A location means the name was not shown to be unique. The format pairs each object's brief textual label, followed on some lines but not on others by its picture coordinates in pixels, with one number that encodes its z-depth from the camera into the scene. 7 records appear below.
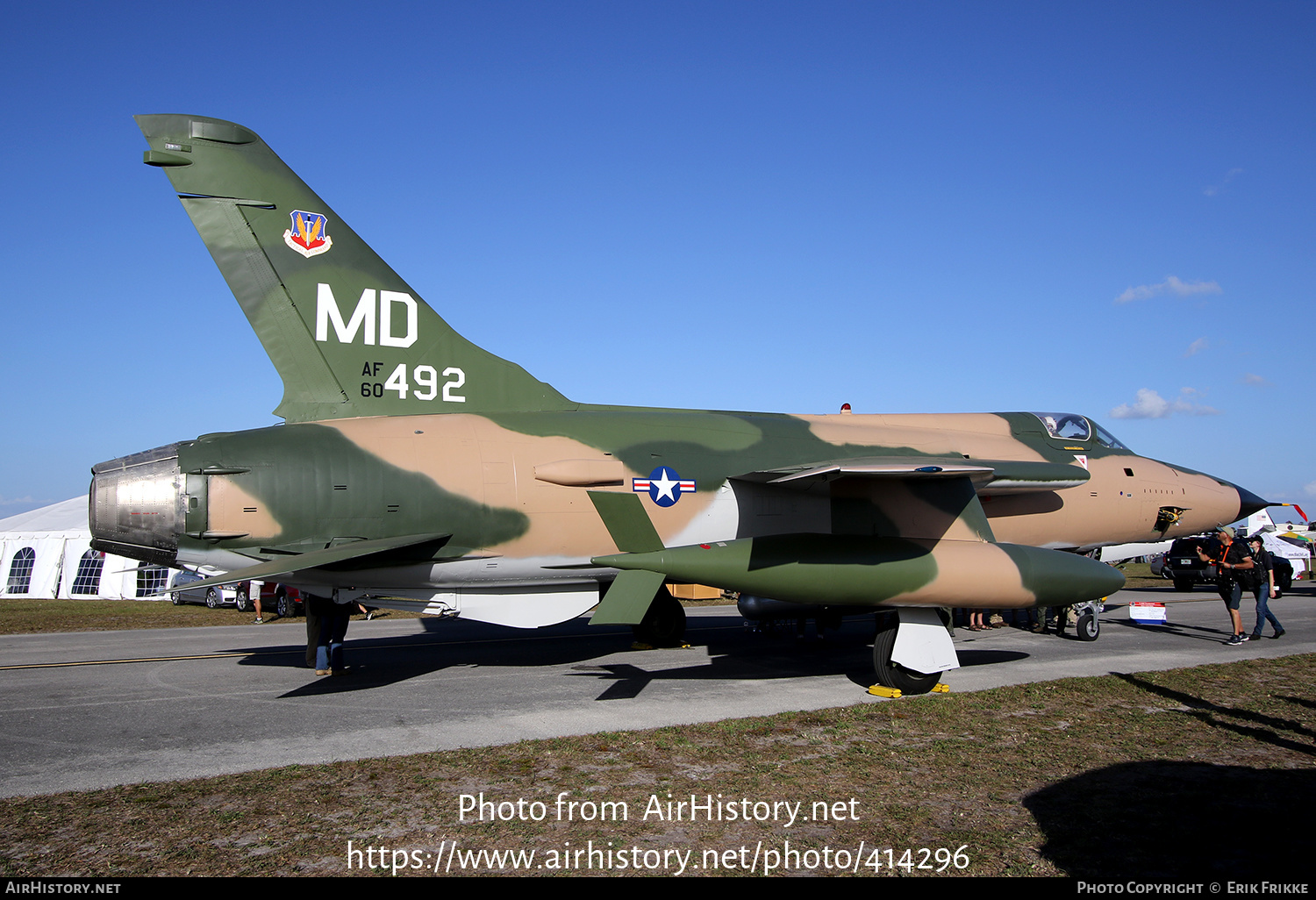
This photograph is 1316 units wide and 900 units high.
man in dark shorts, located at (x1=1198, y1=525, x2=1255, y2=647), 12.95
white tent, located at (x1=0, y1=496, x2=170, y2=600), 29.67
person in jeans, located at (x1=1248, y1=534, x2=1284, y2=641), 13.06
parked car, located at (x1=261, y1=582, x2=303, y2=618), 20.42
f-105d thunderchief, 8.88
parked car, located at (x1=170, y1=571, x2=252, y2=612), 23.34
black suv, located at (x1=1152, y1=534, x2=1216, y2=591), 24.39
